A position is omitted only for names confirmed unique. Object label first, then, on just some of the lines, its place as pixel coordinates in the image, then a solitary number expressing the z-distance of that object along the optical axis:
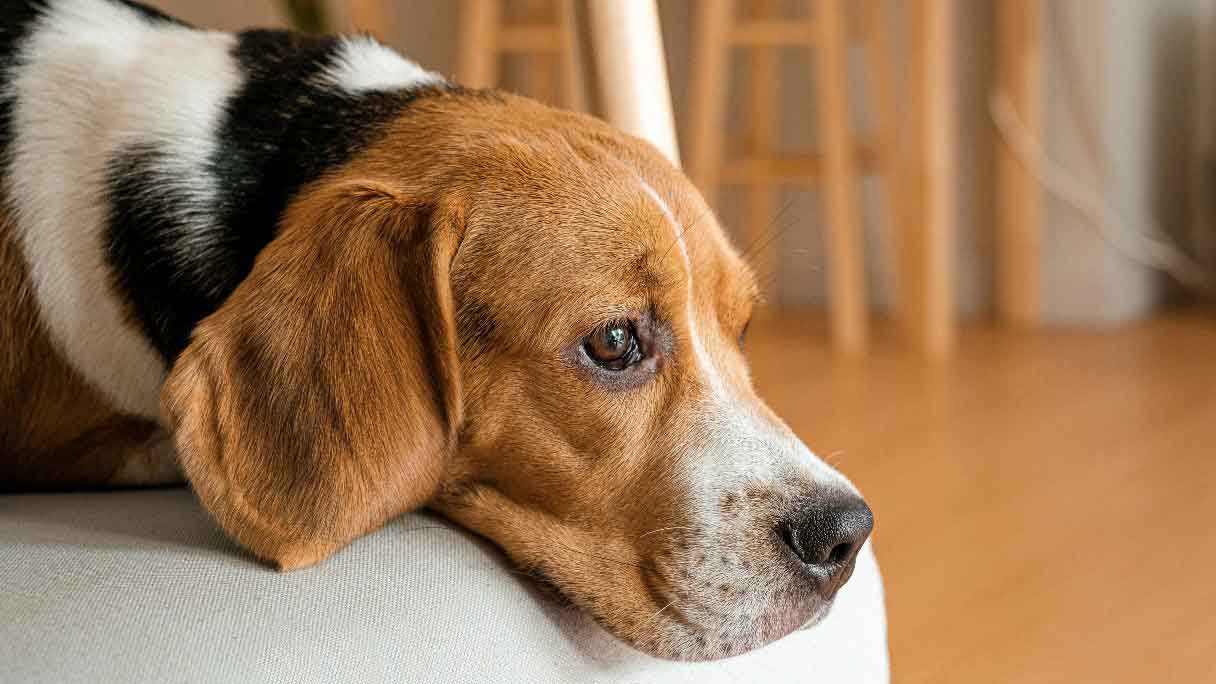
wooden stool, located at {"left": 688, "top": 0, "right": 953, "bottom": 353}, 3.96
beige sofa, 0.89
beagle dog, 1.06
